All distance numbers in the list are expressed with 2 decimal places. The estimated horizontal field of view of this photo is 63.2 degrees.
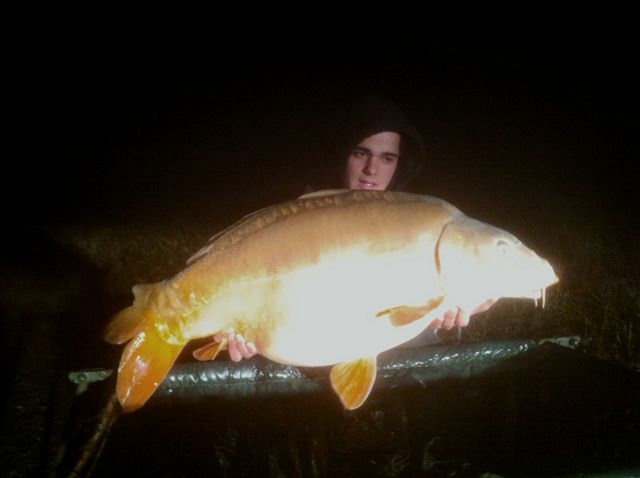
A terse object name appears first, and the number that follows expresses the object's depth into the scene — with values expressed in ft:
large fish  3.70
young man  7.23
